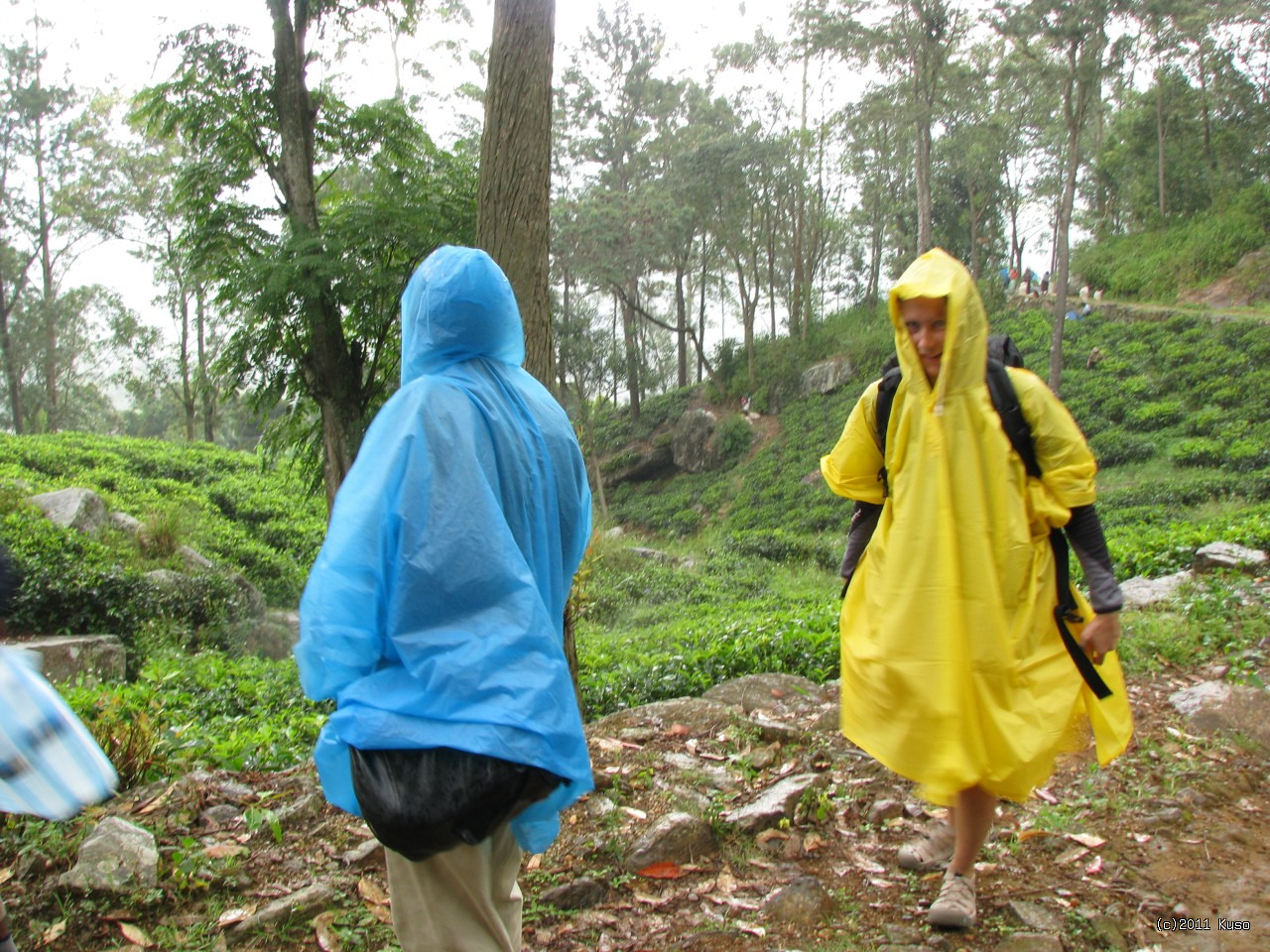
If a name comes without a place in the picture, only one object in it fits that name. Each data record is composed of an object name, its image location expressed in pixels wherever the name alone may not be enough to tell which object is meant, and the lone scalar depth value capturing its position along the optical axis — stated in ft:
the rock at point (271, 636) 37.37
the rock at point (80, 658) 26.99
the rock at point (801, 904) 9.05
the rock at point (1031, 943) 8.14
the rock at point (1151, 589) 21.48
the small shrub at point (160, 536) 38.86
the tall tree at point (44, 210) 88.33
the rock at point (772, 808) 10.80
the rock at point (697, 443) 90.84
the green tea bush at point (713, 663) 19.34
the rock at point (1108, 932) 8.38
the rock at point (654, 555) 59.94
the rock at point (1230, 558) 23.12
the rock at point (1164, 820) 10.80
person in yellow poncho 8.28
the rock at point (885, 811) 11.14
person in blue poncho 5.84
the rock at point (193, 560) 38.49
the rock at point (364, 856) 10.18
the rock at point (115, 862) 9.28
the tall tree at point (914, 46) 64.80
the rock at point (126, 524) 39.37
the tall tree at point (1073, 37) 54.44
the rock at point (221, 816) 11.21
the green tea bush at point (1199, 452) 53.16
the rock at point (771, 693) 16.53
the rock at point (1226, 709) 13.91
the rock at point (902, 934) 8.55
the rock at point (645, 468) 95.40
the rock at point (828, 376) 89.51
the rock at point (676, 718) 14.52
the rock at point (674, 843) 10.09
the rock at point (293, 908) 8.92
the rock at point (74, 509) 37.05
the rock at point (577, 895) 9.48
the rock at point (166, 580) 33.50
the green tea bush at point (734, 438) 88.84
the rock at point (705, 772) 12.12
